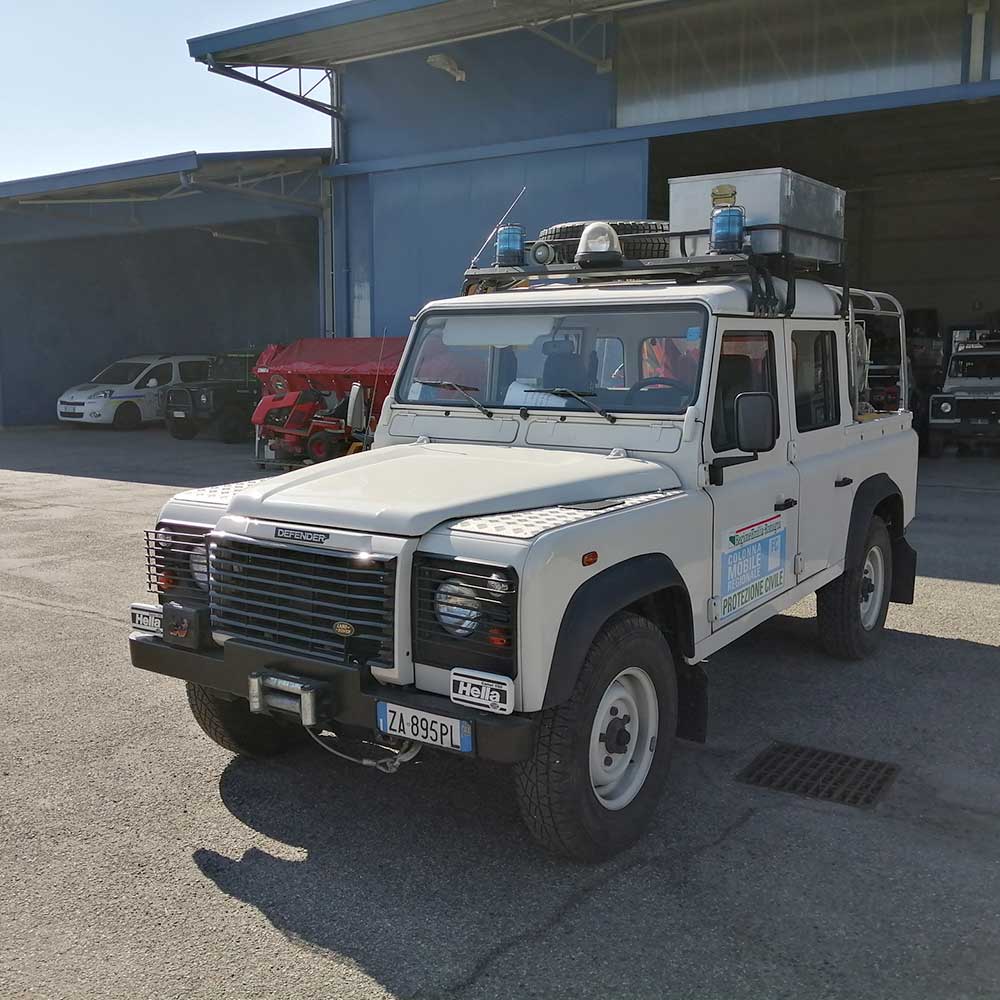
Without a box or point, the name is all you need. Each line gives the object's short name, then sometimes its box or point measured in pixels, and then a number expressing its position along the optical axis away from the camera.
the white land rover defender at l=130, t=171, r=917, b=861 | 3.62
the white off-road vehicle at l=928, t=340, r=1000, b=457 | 17.47
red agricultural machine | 16.09
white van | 24.92
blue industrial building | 14.98
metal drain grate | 4.55
